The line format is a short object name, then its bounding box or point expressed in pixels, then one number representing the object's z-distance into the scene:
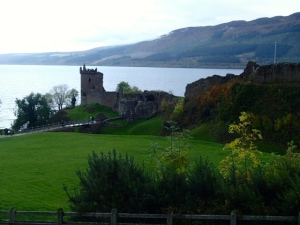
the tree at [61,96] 102.43
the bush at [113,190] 14.23
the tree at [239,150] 17.55
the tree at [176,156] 17.17
